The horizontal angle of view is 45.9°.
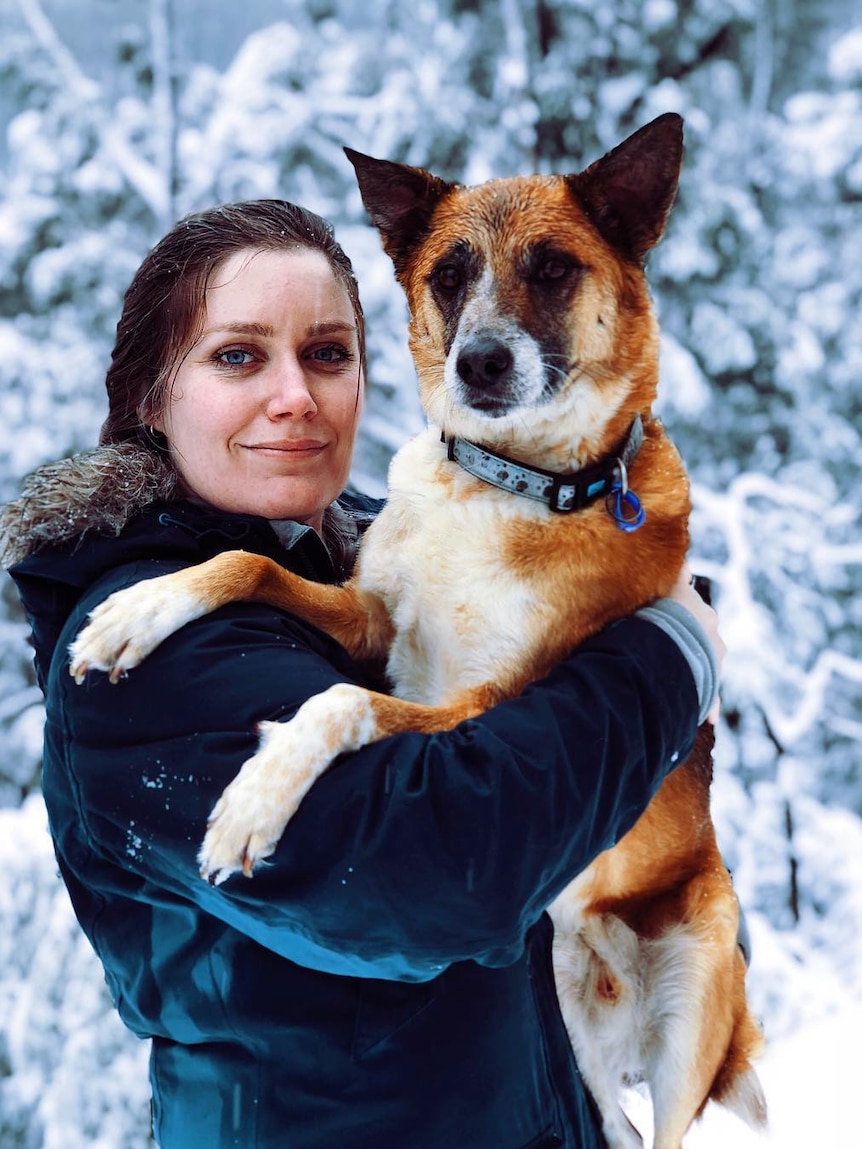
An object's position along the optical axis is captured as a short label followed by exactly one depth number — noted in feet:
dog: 4.94
